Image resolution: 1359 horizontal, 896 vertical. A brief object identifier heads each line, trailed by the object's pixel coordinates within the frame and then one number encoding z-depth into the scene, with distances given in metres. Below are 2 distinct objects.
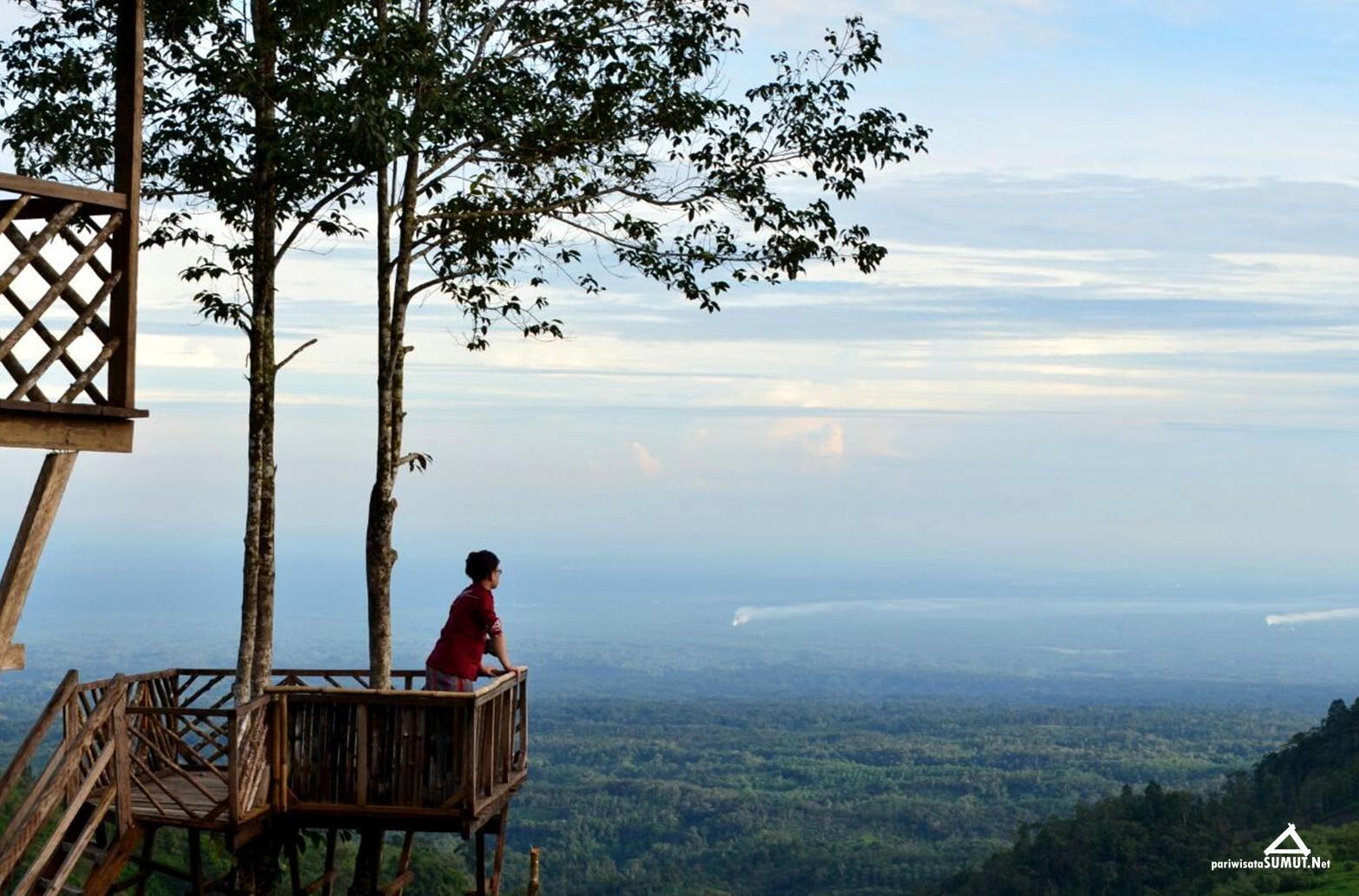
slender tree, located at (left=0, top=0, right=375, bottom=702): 15.36
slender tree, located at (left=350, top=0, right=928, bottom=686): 16.38
